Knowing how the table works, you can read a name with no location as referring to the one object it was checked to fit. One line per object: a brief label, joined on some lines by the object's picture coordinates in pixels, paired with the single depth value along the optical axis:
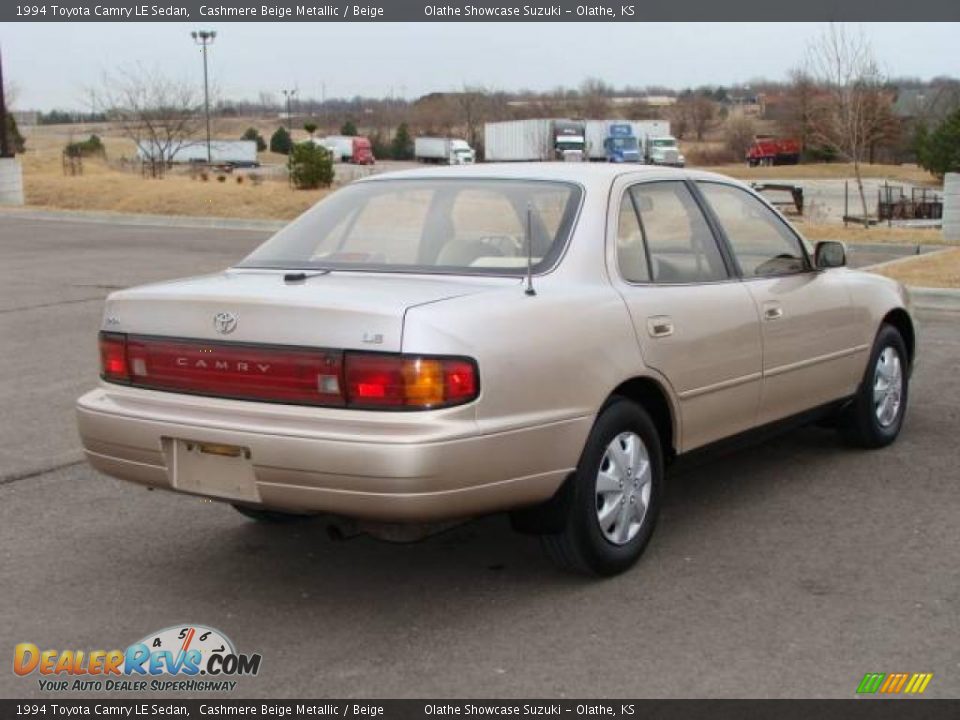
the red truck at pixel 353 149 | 71.50
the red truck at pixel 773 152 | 68.00
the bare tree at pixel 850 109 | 26.23
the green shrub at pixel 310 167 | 30.98
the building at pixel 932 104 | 55.94
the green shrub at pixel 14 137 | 54.36
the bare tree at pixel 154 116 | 49.43
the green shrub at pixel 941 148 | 38.59
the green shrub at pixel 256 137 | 90.38
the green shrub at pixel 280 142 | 87.62
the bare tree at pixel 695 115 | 89.88
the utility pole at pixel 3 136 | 32.78
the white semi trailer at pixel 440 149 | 54.76
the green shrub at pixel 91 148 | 54.94
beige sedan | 4.05
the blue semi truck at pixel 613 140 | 58.22
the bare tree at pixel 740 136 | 75.25
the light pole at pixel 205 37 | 61.39
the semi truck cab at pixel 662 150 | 58.06
